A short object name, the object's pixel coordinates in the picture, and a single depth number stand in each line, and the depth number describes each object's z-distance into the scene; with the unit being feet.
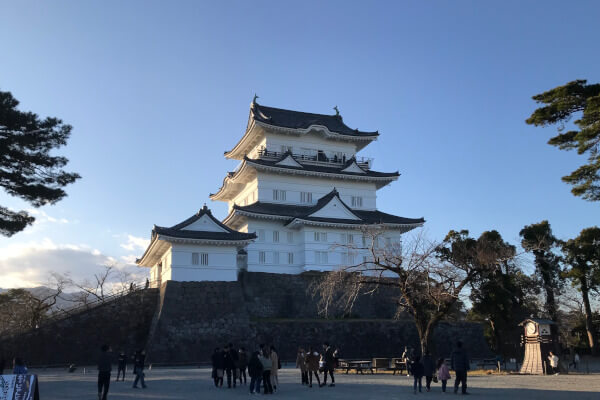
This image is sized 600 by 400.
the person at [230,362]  54.80
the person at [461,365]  46.98
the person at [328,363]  54.80
